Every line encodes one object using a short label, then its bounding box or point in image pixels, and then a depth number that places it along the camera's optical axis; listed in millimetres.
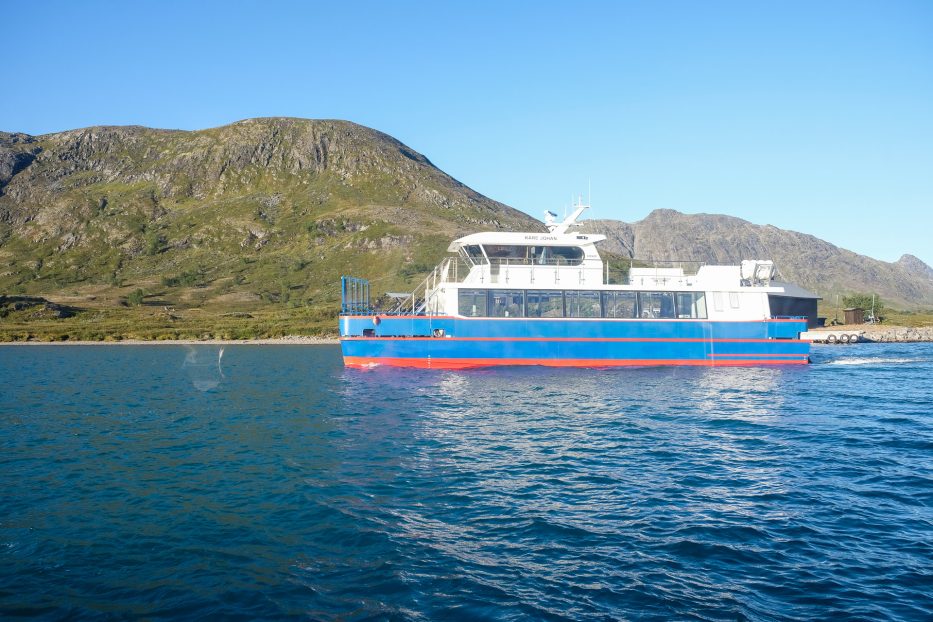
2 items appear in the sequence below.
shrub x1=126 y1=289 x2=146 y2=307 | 119812
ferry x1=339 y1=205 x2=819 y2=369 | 39812
